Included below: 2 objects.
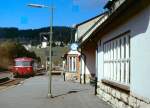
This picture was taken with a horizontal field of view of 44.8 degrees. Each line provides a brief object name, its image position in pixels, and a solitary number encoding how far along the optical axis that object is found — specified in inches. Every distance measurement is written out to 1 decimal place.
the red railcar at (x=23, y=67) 1003.9
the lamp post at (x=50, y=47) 399.4
